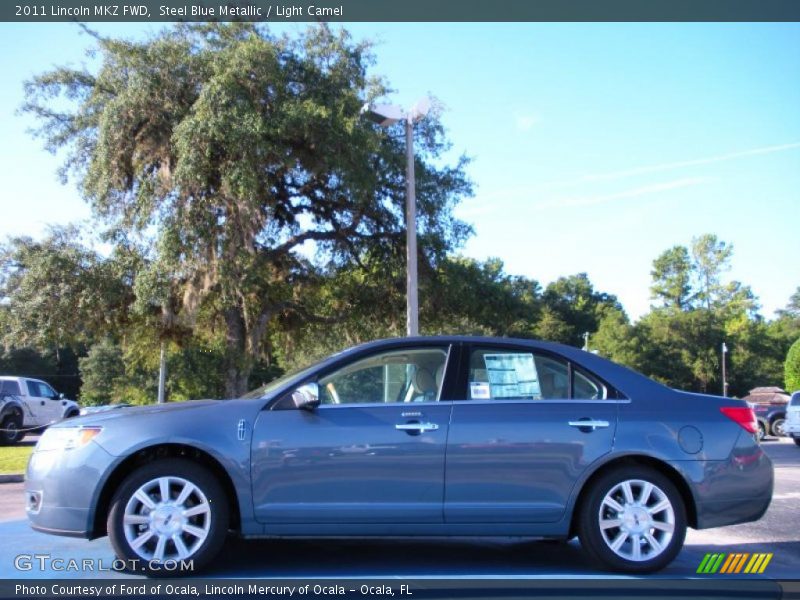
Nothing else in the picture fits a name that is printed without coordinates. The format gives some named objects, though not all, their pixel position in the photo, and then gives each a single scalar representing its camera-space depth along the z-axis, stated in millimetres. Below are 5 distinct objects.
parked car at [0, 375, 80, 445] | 22078
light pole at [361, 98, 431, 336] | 13397
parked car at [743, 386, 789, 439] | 25109
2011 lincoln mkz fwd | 4871
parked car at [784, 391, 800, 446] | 19688
